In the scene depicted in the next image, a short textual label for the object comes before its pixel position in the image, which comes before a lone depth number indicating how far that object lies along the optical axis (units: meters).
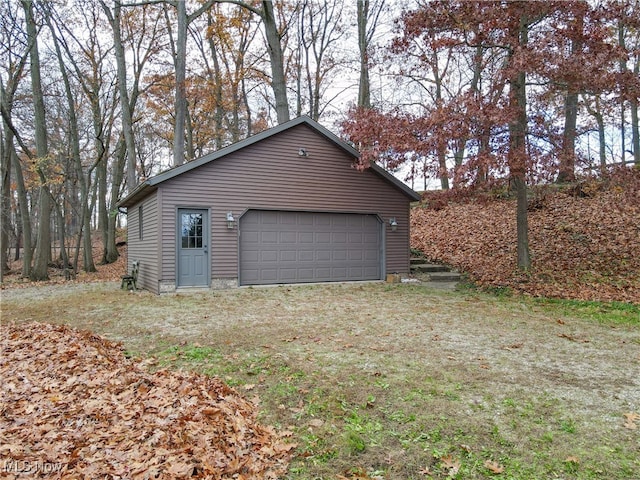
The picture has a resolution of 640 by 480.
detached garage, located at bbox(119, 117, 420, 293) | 10.04
